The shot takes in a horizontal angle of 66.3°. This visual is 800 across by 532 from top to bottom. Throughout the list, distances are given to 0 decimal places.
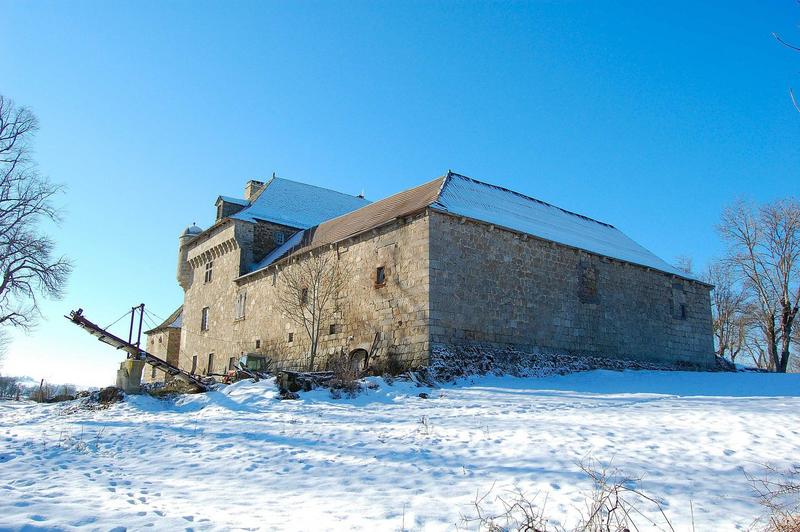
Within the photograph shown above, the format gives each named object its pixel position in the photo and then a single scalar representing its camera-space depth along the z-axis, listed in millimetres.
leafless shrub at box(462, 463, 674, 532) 5703
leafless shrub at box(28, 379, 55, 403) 20828
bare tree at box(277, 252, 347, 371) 22203
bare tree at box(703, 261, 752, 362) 39438
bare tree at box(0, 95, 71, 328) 24359
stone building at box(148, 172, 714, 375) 18984
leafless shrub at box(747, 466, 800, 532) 5430
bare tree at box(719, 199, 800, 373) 29875
